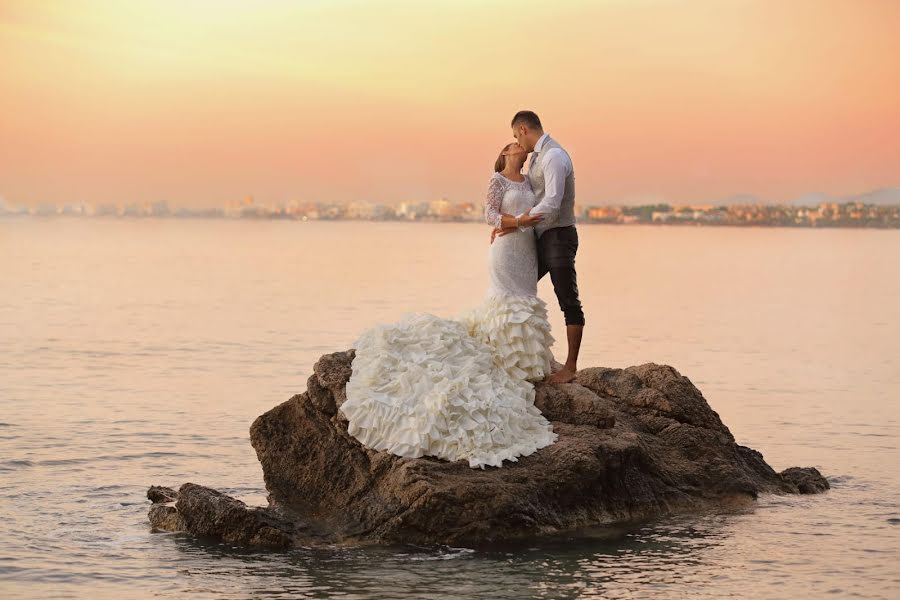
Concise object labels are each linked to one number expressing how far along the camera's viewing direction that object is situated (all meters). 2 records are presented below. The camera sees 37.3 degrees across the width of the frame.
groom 13.38
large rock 11.88
